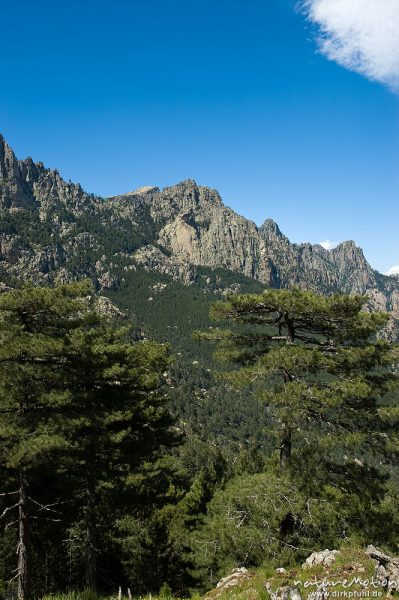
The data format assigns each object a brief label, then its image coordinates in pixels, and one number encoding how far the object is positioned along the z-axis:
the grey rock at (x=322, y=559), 9.09
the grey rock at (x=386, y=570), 6.73
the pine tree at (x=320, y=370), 12.21
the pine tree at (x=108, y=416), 14.09
